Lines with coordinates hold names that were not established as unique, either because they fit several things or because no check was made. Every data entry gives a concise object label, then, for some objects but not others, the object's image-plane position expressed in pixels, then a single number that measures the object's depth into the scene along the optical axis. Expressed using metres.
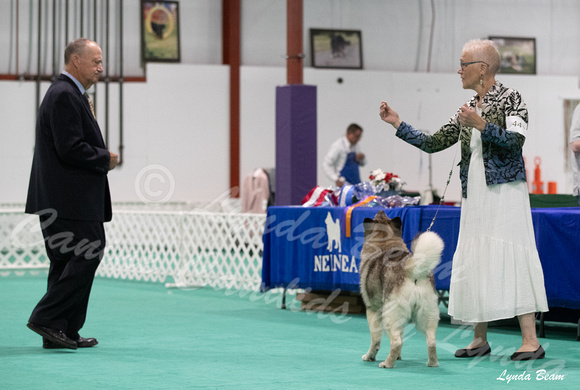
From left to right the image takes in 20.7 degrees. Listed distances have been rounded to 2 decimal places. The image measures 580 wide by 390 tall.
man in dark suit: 6.70
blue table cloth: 7.53
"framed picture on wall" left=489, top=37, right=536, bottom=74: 23.11
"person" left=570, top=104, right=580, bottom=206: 9.00
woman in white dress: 6.22
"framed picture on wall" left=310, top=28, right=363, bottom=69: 21.83
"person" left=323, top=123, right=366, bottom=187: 15.60
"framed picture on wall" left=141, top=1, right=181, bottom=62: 20.97
